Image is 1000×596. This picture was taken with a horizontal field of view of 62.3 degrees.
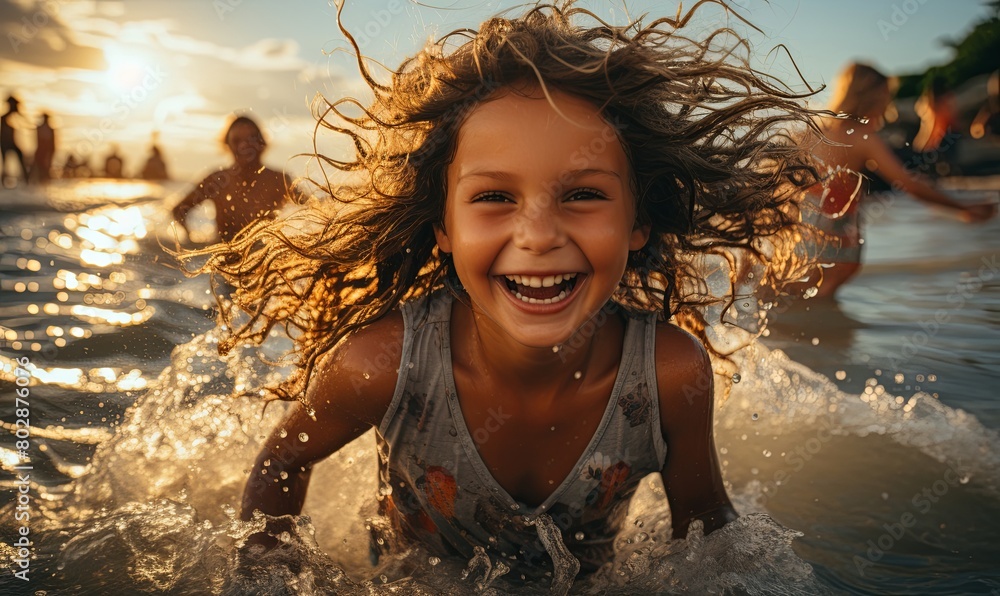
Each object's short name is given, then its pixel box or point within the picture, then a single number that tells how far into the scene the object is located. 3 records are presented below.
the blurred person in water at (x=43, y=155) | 18.73
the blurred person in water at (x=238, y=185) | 5.45
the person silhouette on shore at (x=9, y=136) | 16.61
